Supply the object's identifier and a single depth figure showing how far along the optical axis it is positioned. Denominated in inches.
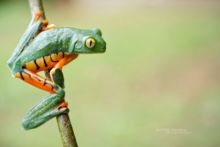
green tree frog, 21.7
